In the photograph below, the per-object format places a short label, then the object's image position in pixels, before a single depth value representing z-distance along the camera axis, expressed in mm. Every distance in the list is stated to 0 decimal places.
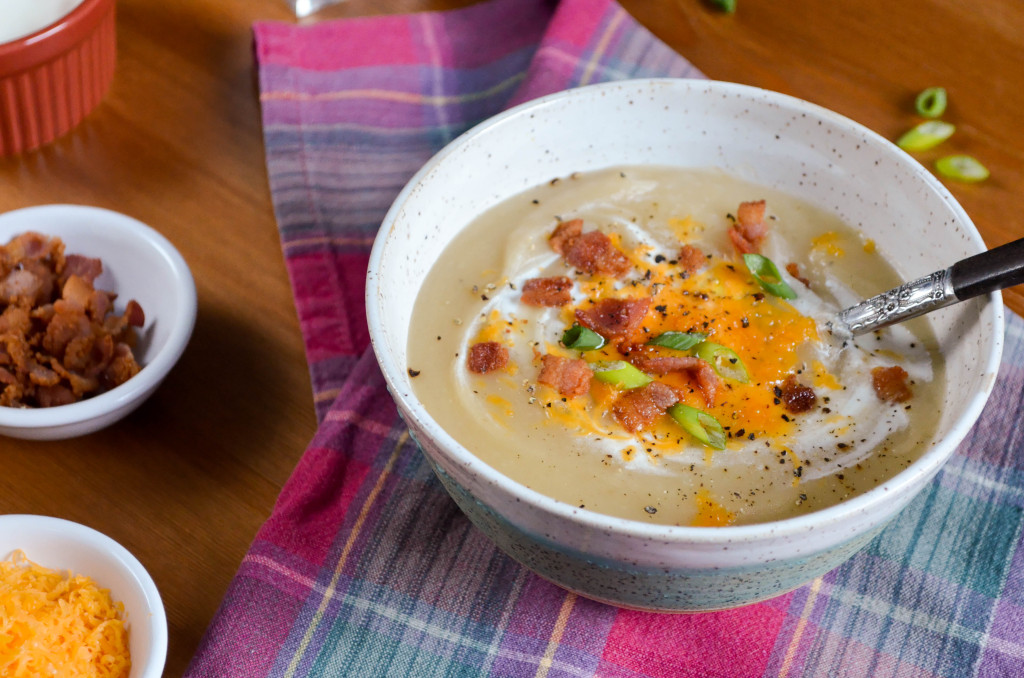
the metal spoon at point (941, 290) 457
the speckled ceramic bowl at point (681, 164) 435
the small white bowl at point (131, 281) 520
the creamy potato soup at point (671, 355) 470
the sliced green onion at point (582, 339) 493
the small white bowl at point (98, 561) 478
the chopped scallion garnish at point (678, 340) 487
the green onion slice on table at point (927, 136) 608
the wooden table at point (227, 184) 524
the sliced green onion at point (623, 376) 481
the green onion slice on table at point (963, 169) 598
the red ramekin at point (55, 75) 586
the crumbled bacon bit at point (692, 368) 484
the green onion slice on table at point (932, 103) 618
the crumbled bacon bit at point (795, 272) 520
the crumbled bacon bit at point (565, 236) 526
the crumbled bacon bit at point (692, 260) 520
